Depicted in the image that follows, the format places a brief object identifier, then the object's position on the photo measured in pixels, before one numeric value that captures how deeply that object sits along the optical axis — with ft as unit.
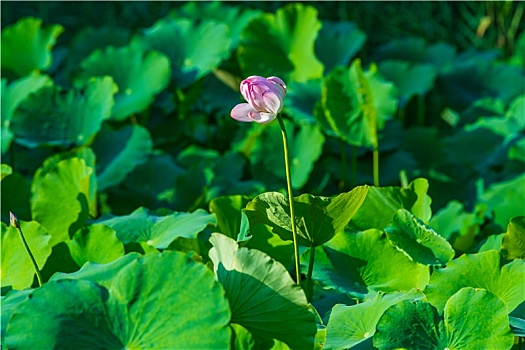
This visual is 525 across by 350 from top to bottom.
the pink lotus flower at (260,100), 20.25
